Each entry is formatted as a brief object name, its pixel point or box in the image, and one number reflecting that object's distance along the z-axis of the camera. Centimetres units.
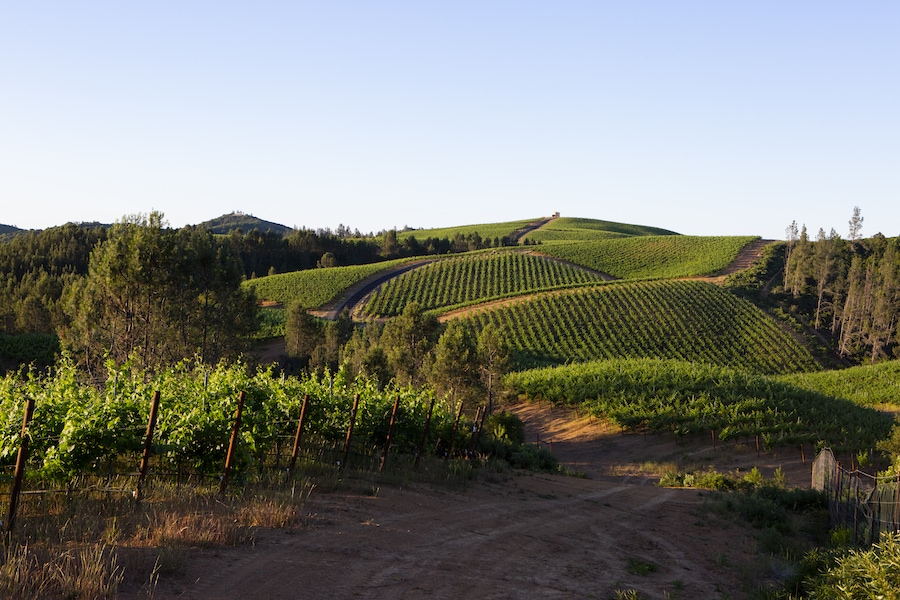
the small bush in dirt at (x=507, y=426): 2610
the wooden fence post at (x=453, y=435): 1695
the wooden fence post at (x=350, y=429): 1305
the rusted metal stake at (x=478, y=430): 1797
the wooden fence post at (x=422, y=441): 1489
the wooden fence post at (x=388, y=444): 1390
